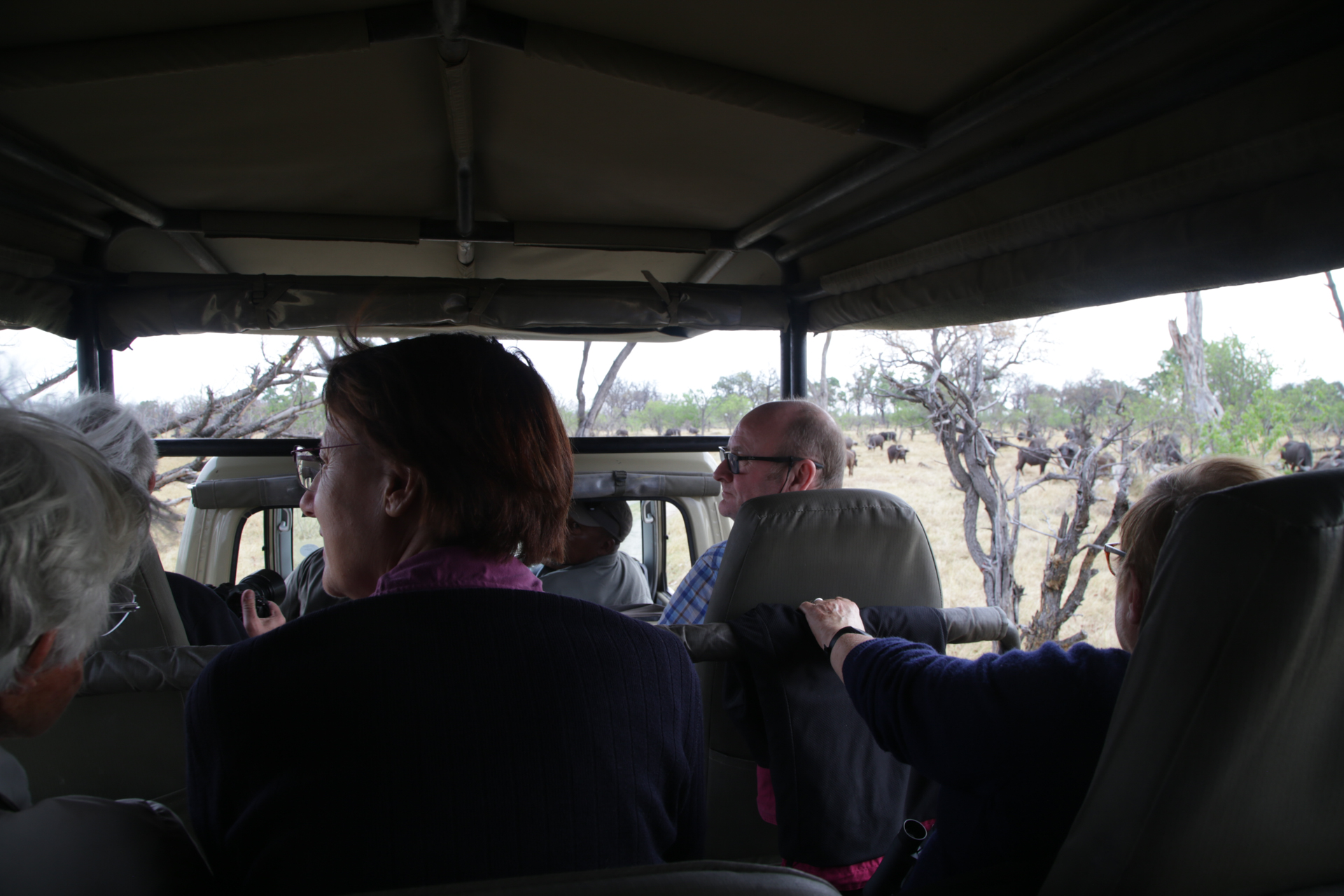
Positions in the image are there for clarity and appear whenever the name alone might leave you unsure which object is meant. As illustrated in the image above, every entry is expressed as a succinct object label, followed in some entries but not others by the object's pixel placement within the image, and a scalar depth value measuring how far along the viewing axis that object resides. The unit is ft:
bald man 8.75
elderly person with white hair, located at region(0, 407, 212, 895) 2.34
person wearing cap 11.35
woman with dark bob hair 2.96
